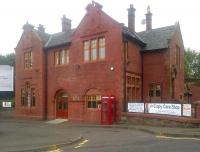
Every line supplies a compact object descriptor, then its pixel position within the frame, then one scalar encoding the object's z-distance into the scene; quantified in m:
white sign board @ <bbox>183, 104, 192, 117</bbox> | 13.45
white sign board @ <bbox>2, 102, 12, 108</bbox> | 24.12
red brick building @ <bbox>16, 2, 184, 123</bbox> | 16.54
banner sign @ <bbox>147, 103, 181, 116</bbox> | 14.02
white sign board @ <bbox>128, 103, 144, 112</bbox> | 15.40
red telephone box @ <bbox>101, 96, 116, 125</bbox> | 15.79
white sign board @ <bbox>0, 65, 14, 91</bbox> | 19.69
